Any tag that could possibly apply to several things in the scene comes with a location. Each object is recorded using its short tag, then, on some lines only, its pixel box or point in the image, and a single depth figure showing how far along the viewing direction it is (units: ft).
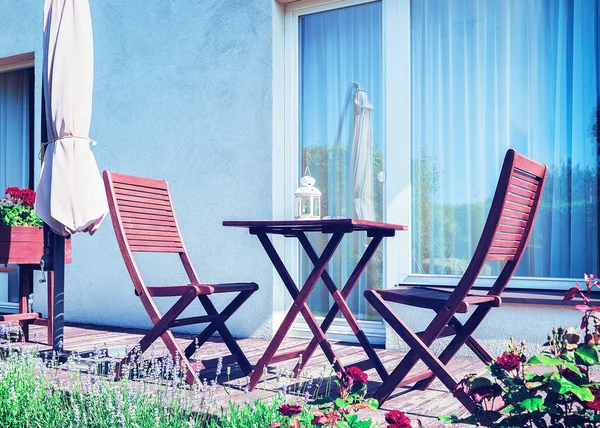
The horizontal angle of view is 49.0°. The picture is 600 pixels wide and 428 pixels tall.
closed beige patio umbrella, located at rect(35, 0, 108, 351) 12.22
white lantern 11.81
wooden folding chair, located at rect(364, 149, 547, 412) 8.86
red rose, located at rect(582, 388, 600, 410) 5.41
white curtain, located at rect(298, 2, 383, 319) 16.26
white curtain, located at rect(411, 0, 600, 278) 13.85
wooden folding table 10.12
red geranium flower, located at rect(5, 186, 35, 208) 15.90
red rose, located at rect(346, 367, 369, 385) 6.54
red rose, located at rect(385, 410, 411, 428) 5.25
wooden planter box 14.99
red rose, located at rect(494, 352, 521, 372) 5.92
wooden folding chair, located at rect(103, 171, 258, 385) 10.22
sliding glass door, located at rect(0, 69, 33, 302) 23.44
